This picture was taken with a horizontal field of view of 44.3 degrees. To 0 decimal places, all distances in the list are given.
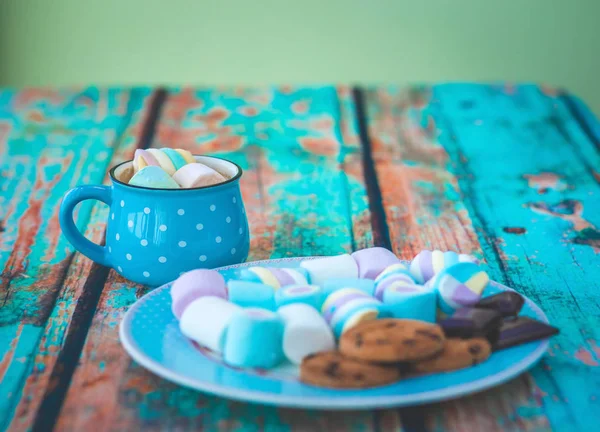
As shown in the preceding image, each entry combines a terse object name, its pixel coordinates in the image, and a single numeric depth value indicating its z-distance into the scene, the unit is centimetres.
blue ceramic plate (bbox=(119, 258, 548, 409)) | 58
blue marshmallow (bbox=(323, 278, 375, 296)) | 74
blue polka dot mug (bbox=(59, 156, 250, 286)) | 86
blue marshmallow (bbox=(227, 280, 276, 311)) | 72
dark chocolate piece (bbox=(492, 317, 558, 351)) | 67
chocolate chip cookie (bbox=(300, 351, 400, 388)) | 60
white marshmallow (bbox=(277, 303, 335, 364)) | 63
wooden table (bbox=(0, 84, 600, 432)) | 63
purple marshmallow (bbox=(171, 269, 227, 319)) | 73
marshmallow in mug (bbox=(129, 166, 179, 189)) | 86
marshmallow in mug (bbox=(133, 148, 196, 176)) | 92
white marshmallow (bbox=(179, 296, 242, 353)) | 66
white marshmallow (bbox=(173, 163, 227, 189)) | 88
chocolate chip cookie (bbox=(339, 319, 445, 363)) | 60
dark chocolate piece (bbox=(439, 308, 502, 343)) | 67
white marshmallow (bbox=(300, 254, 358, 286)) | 80
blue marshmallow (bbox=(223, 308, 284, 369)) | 63
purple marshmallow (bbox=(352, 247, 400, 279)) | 81
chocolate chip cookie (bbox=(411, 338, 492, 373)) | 62
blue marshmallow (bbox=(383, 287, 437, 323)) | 69
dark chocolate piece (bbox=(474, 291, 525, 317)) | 72
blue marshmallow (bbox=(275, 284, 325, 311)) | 70
